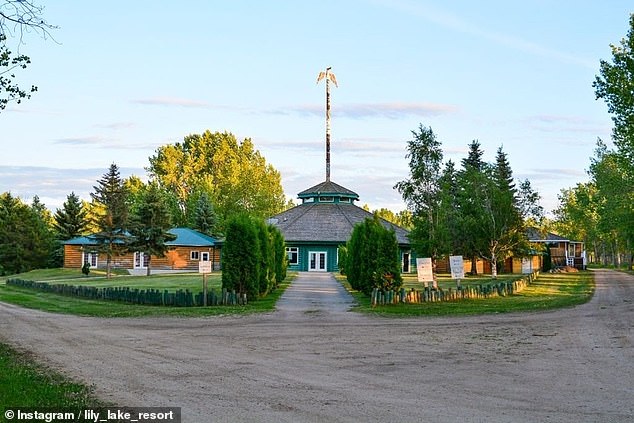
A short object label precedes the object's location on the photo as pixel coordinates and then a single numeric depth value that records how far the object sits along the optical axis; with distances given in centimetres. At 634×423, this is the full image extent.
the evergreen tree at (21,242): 6719
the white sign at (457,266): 3095
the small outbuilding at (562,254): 7144
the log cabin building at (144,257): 6494
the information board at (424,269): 2867
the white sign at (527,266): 6375
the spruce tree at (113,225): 5441
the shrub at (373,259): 2889
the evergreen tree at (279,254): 4131
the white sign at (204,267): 2794
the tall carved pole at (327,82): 8325
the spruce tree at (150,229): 5497
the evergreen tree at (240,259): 2930
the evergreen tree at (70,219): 7162
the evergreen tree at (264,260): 3101
